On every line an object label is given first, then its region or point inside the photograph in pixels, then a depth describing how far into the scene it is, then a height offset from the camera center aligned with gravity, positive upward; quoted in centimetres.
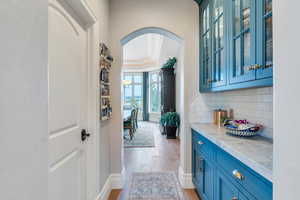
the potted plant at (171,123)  559 -72
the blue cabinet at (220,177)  102 -60
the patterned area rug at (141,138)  501 -124
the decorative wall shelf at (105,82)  206 +23
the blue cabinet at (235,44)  122 +51
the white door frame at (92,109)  183 -9
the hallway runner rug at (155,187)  236 -129
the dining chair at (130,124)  543 -76
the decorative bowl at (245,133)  156 -29
